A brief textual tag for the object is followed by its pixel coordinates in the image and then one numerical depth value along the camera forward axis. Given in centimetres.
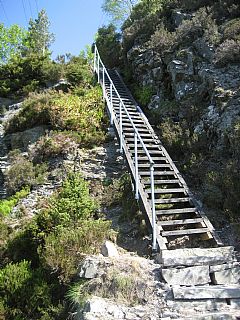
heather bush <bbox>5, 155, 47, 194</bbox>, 919
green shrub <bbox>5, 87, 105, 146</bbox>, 1071
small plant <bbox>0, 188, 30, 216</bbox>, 830
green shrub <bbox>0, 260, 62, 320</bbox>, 493
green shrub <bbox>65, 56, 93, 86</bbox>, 1398
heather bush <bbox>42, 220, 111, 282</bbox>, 526
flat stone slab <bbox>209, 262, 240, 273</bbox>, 502
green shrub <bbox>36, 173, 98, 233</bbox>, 644
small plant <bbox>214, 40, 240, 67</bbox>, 1017
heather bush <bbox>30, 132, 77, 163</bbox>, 987
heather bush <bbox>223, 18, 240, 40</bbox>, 1085
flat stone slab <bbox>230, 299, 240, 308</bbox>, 445
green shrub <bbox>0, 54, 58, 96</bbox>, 1440
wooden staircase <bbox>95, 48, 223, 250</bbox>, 610
